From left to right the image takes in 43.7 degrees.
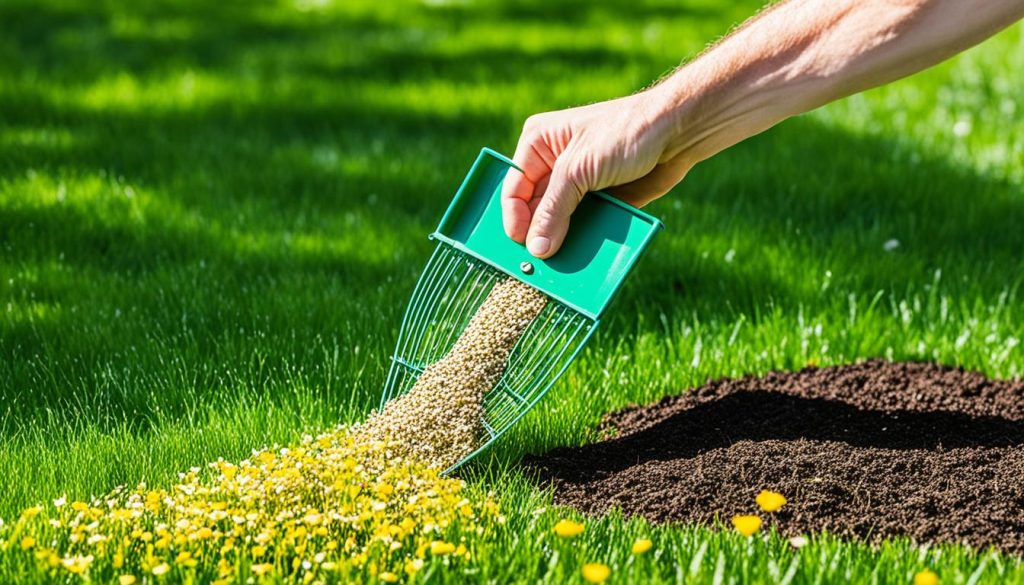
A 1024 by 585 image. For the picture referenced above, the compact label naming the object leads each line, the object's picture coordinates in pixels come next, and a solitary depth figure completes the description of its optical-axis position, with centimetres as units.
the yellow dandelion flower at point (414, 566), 237
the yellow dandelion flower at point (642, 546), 232
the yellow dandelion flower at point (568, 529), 236
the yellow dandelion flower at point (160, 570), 235
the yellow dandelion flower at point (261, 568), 235
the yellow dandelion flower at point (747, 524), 228
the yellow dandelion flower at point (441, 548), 233
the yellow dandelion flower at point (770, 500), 242
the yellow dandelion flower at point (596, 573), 214
